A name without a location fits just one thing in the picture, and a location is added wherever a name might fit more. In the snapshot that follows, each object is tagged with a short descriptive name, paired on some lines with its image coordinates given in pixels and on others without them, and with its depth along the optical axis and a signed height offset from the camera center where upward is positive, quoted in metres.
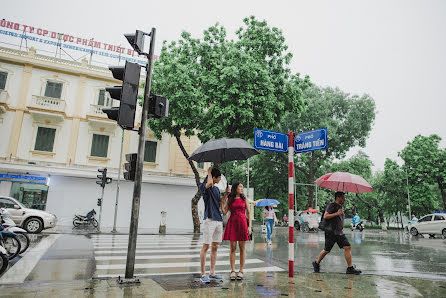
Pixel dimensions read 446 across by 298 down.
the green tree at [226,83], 15.40 +6.73
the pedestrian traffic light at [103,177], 16.88 +1.60
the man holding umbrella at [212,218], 5.55 -0.12
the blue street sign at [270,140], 6.17 +1.52
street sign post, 6.05 +1.47
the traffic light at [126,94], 5.46 +2.05
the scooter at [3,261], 5.82 -1.11
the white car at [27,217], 13.23 -0.58
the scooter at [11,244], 7.21 -0.99
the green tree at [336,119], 29.30 +9.38
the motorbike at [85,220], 18.91 -0.88
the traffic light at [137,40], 5.91 +3.26
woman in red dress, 5.69 -0.20
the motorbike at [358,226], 29.08 -0.87
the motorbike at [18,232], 7.88 -0.75
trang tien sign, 5.98 +1.51
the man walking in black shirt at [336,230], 6.76 -0.30
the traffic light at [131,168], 5.74 +0.74
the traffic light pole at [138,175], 5.36 +0.61
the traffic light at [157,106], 5.90 +1.98
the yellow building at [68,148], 19.55 +3.97
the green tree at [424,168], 34.00 +5.93
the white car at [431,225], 20.39 -0.32
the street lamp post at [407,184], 35.89 +4.17
